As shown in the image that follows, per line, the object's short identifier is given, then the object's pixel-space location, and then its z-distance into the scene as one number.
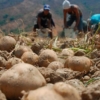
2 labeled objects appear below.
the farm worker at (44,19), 7.95
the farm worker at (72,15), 8.44
